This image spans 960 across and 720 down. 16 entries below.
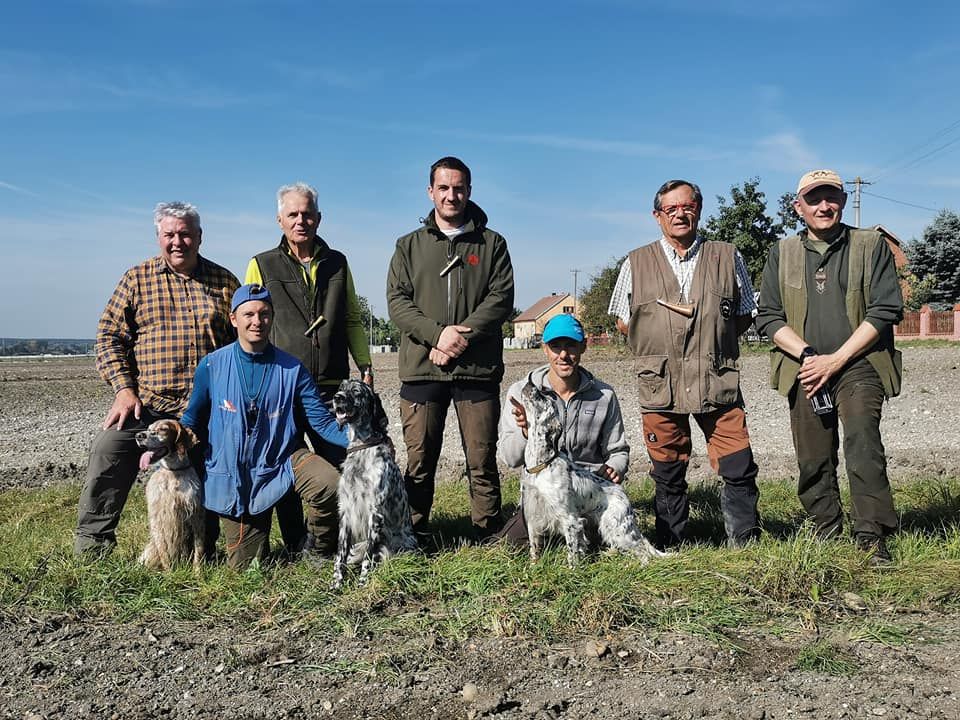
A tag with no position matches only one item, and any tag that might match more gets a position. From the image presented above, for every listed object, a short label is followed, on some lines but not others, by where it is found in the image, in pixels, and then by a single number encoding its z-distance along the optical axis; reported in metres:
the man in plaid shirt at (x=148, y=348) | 5.43
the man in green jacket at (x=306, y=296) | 5.66
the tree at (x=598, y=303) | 42.22
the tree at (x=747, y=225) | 44.06
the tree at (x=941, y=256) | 40.75
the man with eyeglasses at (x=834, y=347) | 5.09
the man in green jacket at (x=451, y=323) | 5.68
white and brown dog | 5.20
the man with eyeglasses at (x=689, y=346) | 5.23
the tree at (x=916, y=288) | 43.03
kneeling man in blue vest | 5.22
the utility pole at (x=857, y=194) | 61.00
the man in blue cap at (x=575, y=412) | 5.10
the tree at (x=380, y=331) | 121.94
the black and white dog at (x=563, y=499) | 4.84
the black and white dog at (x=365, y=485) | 4.93
